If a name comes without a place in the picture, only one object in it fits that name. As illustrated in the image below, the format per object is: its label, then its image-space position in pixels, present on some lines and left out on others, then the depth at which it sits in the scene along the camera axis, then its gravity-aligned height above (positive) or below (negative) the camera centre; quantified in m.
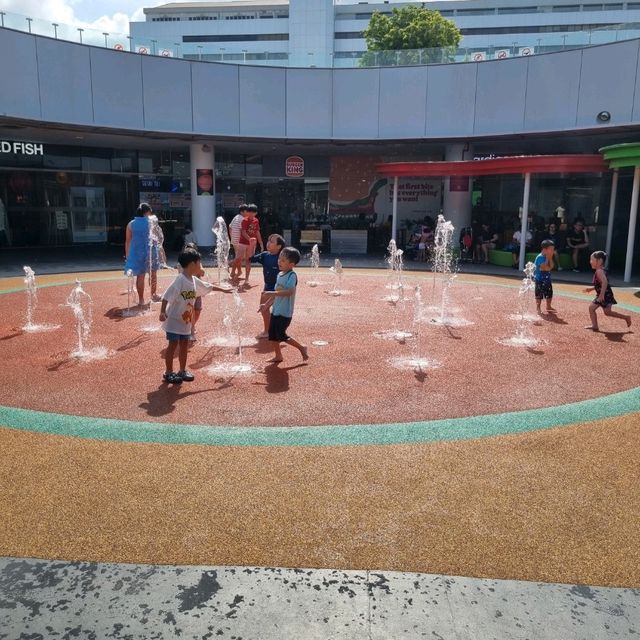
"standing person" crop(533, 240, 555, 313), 11.19 -1.24
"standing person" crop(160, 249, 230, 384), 6.82 -1.10
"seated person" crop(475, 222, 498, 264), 21.58 -1.27
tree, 50.00 +14.20
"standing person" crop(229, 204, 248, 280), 13.32 -0.80
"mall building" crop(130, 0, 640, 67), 75.25 +22.81
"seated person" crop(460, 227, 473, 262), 21.76 -1.29
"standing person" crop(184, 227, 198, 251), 21.59 -1.24
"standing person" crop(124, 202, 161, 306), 11.35 -0.77
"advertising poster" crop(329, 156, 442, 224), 27.50 +0.51
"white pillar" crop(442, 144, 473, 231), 22.97 +0.52
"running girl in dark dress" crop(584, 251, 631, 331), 9.81 -1.34
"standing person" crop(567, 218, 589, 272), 19.11 -1.06
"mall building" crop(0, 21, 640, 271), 18.69 +2.25
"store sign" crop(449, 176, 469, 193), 22.92 +0.81
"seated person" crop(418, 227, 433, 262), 22.31 -1.32
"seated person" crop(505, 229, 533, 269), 20.33 -1.28
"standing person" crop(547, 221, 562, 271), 19.31 -0.97
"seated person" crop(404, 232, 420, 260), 22.80 -1.54
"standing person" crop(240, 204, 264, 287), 12.91 -0.62
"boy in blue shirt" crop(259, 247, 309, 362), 7.44 -1.13
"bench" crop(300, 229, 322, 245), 26.20 -1.34
